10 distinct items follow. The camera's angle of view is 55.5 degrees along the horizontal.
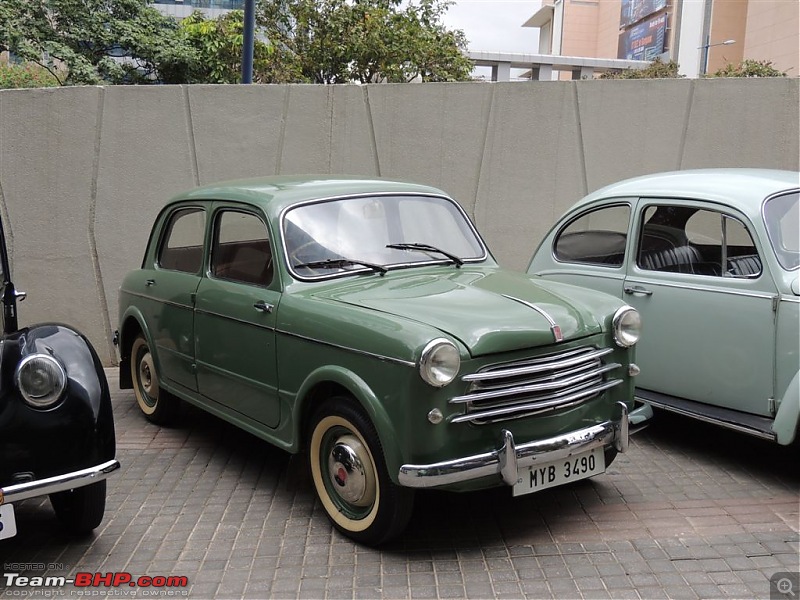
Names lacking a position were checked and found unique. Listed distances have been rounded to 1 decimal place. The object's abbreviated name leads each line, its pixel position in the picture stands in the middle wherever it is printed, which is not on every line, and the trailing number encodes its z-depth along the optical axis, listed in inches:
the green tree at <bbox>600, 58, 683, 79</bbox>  1241.9
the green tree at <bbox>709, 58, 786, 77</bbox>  1235.0
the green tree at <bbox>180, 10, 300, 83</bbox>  837.8
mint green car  175.0
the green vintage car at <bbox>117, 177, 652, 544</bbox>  136.6
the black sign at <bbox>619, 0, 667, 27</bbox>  2982.3
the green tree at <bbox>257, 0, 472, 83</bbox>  872.3
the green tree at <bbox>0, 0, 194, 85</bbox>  798.5
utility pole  370.0
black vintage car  128.0
